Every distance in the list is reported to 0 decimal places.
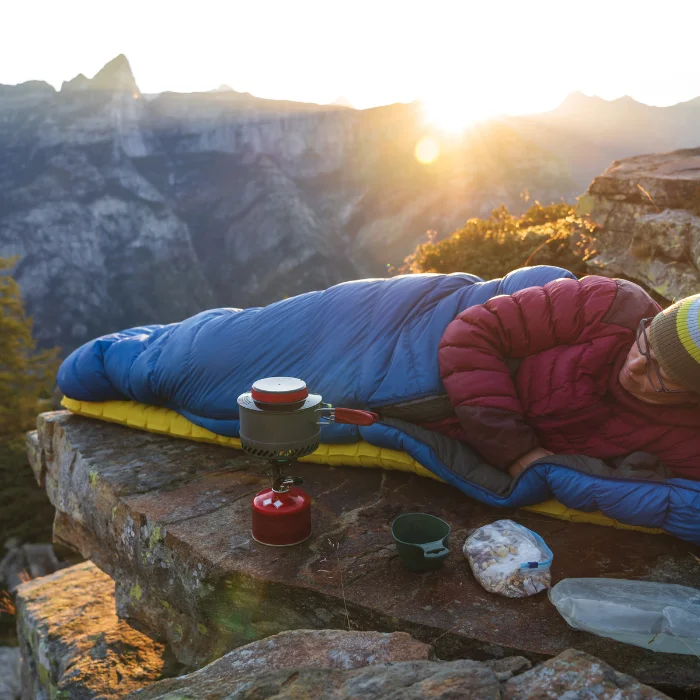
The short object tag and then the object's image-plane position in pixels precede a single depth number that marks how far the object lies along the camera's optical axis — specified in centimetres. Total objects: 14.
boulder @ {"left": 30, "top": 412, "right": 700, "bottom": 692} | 178
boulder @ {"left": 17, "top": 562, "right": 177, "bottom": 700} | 278
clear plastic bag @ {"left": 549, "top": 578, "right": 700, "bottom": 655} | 167
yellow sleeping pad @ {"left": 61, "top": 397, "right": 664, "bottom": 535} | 235
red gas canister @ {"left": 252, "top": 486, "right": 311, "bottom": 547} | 218
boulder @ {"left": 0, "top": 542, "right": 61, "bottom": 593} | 914
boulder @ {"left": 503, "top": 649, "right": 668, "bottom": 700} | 114
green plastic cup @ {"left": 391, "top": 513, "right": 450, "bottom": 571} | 195
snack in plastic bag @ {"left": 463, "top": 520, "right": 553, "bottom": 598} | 188
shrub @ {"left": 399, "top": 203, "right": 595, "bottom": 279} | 561
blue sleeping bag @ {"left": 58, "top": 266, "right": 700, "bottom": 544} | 216
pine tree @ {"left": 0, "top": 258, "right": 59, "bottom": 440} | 1446
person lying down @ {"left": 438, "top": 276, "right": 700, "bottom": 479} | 223
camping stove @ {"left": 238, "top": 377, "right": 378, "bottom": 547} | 197
